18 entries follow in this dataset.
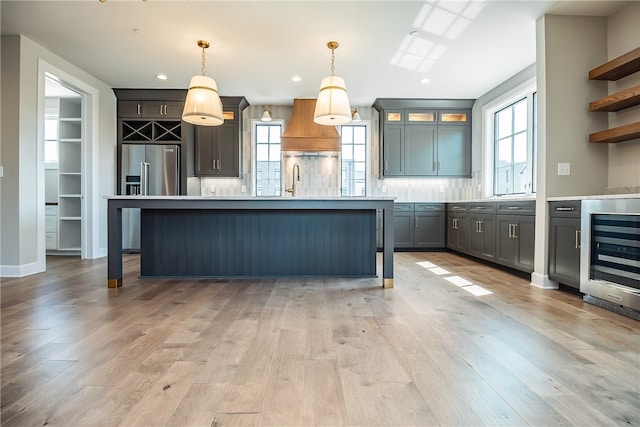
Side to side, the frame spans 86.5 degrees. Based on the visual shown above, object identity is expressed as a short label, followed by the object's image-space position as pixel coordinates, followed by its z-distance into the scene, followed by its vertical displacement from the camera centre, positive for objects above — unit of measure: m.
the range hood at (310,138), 5.62 +1.19
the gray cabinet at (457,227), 5.21 -0.27
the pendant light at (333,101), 3.29 +1.06
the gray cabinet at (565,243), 2.89 -0.28
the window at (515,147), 4.57 +0.93
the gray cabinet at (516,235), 3.58 -0.28
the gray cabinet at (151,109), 5.73 +1.70
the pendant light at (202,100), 3.34 +1.08
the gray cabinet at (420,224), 6.02 -0.25
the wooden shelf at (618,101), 2.78 +0.95
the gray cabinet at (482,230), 4.38 -0.27
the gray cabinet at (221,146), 6.05 +1.13
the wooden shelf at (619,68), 2.79 +1.24
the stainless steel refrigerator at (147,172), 5.61 +0.62
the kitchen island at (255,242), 3.59 -0.35
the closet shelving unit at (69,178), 5.47 +0.51
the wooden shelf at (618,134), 2.77 +0.66
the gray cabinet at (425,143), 6.16 +1.21
